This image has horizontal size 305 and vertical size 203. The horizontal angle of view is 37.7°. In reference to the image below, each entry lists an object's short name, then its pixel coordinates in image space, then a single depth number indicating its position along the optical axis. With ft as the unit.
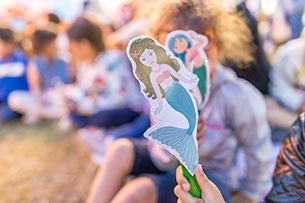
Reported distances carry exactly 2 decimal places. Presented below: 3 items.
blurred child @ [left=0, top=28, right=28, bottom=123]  9.15
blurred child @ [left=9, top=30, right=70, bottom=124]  8.71
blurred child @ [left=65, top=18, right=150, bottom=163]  7.02
